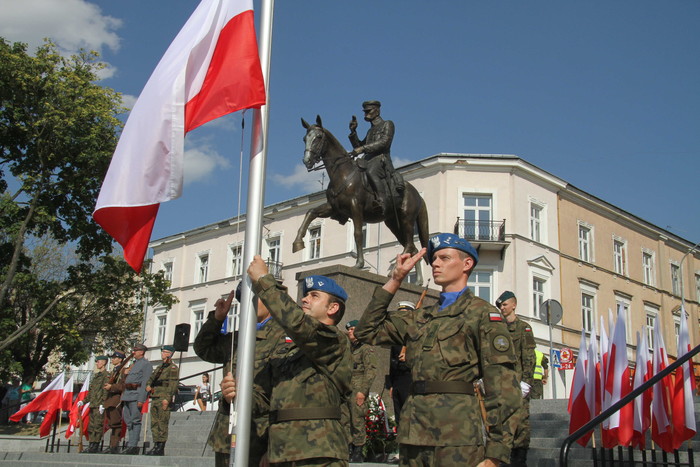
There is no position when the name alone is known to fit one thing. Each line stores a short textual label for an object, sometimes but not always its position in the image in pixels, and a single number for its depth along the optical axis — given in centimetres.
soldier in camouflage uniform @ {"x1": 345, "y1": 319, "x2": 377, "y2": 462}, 958
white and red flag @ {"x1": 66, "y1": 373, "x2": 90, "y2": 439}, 1555
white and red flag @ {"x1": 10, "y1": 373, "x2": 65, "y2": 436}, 1518
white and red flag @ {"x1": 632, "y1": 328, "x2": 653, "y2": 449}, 744
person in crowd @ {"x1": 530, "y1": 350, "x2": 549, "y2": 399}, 1152
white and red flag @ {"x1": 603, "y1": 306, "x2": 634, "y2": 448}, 747
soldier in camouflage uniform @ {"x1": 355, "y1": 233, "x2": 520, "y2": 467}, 418
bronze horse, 1230
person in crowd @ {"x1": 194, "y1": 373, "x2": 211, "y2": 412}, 2520
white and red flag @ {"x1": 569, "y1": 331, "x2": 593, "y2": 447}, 820
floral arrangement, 1009
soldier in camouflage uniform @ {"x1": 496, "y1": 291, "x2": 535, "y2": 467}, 844
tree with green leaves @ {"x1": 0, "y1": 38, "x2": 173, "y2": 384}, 2466
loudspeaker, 1504
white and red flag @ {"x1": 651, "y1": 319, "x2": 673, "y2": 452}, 727
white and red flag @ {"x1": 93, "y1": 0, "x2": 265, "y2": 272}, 489
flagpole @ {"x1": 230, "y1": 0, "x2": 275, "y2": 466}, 428
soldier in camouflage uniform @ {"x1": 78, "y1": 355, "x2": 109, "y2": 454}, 1415
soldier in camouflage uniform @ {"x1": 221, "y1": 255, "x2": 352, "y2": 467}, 441
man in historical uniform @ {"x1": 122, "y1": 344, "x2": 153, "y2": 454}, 1298
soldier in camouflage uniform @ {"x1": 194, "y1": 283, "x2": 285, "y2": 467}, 505
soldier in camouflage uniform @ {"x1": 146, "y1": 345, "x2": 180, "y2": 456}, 1307
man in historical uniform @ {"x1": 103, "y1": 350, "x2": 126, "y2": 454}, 1367
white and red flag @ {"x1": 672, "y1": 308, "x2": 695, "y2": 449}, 715
